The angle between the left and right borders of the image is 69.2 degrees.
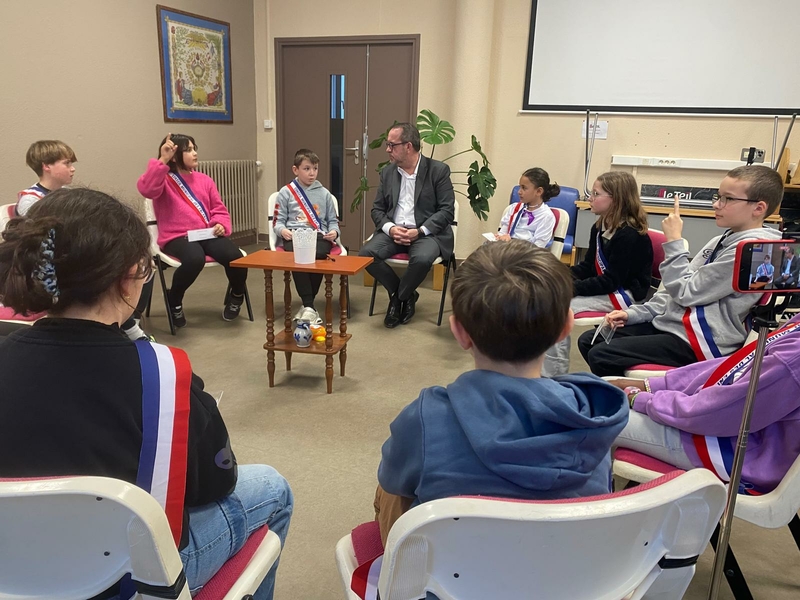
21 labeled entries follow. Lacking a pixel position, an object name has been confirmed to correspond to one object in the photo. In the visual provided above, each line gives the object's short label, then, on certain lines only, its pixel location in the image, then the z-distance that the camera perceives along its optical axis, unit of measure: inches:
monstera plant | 175.2
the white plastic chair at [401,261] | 150.9
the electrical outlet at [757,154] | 177.0
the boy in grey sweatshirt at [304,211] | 150.9
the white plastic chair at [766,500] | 47.3
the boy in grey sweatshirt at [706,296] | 74.7
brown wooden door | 216.1
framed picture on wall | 191.2
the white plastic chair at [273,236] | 152.2
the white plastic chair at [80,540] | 25.7
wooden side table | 104.7
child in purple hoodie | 47.3
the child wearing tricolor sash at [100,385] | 32.8
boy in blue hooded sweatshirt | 32.4
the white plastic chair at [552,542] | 25.6
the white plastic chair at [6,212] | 110.6
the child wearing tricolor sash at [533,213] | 134.0
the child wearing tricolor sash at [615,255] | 96.9
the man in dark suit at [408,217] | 148.3
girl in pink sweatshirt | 134.1
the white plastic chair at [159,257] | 136.0
